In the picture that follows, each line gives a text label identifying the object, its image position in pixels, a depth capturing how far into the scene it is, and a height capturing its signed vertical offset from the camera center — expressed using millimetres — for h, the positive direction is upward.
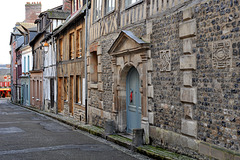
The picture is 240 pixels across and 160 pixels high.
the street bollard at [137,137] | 7863 -1489
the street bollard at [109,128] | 9773 -1532
